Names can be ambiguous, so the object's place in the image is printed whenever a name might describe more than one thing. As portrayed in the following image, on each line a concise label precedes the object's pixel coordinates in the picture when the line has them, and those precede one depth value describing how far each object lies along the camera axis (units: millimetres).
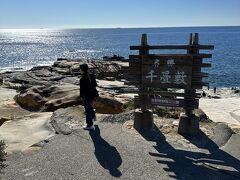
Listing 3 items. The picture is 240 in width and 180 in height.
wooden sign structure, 5165
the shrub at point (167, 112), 6479
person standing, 5567
